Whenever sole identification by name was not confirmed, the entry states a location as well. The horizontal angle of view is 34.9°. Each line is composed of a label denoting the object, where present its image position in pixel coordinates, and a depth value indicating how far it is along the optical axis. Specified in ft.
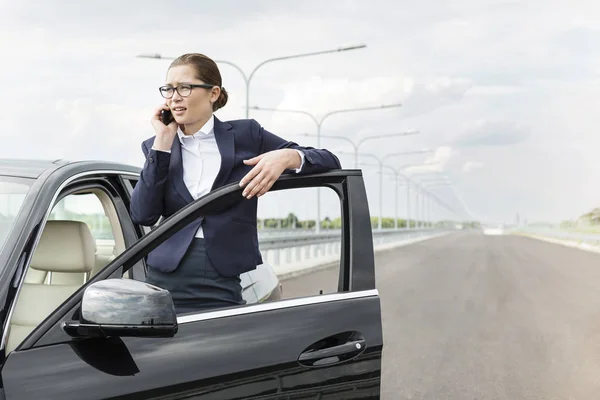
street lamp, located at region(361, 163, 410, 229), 236.02
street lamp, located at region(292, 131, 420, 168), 170.96
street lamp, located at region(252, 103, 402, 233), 119.75
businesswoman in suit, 9.84
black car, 7.97
